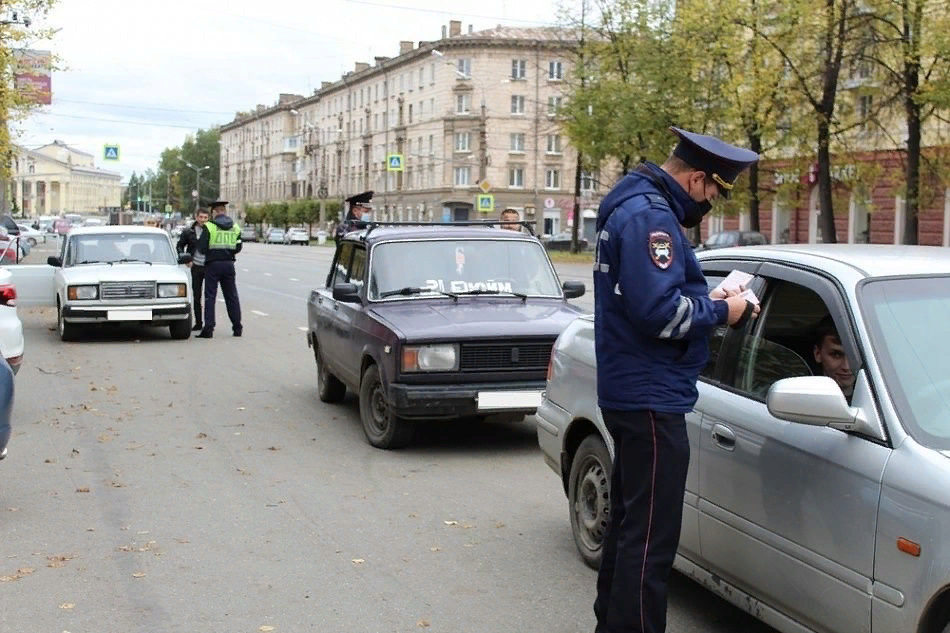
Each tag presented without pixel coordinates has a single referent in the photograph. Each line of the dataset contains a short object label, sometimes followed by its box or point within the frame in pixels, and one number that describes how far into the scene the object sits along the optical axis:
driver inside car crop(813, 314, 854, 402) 4.60
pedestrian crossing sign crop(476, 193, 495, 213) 62.03
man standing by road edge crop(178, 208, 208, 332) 18.64
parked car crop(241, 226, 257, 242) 110.30
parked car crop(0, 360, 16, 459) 7.14
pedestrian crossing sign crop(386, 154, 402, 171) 75.81
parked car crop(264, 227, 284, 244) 104.75
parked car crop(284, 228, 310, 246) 99.94
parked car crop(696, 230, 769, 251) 42.85
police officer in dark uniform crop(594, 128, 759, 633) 4.14
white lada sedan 17.67
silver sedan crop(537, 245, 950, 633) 3.81
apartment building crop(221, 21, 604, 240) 95.44
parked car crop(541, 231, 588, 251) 76.38
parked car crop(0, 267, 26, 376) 10.45
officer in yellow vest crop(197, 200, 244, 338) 17.91
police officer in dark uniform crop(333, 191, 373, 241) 15.86
